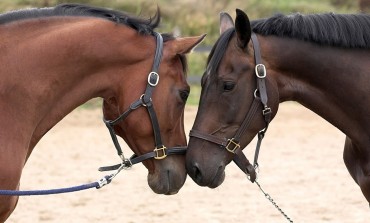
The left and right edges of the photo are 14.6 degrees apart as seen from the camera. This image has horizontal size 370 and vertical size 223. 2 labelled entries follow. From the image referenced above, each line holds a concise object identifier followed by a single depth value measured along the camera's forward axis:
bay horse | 8.26
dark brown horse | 8.86
